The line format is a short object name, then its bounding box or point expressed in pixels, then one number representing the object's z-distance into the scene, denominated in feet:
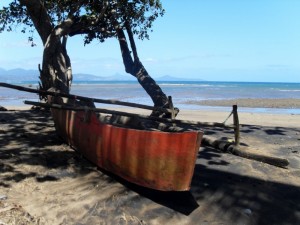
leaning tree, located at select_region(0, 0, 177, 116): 25.16
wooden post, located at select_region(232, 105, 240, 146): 18.09
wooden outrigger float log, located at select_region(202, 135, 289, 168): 15.53
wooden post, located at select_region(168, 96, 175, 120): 20.89
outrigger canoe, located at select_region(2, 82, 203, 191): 10.88
